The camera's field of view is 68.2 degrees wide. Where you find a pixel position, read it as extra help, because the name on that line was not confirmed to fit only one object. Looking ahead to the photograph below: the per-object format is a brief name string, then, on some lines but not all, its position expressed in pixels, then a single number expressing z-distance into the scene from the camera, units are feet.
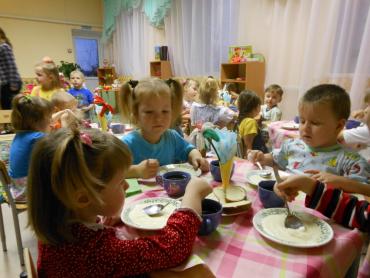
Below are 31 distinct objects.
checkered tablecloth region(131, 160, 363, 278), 1.88
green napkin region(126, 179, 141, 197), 3.14
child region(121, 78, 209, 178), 4.41
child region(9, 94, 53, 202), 5.60
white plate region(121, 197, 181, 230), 2.37
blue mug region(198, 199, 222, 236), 2.23
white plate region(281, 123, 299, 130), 7.71
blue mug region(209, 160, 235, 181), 3.41
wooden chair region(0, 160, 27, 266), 4.68
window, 23.30
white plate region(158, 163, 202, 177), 3.72
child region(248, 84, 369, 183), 3.75
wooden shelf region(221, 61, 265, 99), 12.62
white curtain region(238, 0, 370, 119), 9.31
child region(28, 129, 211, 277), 1.82
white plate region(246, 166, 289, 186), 3.36
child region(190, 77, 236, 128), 9.64
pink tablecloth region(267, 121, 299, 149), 7.22
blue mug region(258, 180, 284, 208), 2.68
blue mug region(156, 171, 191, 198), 2.95
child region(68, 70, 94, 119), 11.23
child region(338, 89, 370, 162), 5.33
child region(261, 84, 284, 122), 10.50
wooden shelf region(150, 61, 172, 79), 18.38
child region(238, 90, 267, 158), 8.12
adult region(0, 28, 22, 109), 10.28
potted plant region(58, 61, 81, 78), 19.36
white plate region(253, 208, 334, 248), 2.11
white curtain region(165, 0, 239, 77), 14.16
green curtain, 17.79
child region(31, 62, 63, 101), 9.82
